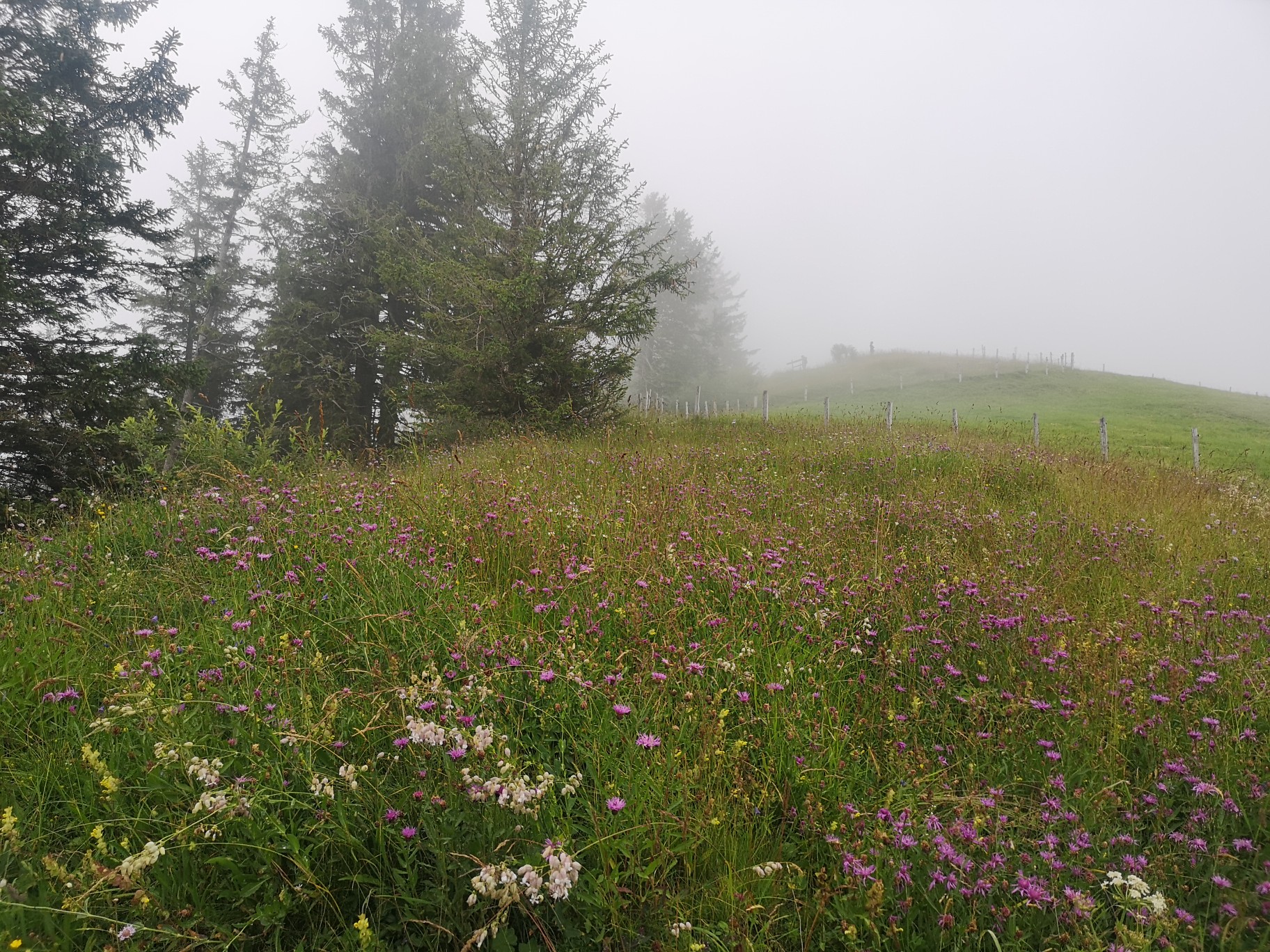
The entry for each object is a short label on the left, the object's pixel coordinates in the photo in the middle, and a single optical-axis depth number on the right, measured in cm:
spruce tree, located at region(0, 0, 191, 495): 786
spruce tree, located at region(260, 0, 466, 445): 1359
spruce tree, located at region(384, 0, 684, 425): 923
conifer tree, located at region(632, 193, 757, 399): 3516
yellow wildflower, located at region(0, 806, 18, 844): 148
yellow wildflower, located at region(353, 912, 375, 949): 138
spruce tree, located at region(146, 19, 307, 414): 1783
